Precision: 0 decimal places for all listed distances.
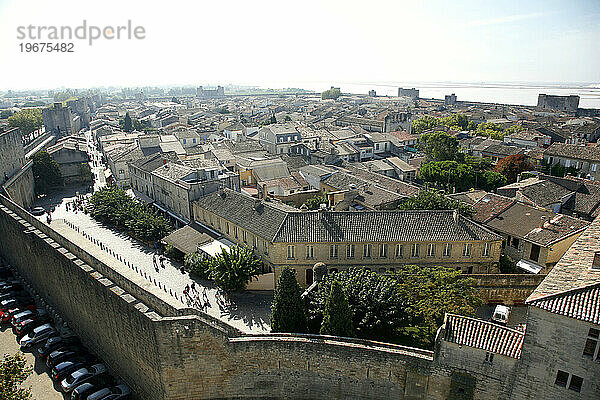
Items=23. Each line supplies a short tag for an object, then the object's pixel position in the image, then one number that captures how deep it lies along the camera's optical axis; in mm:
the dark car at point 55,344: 23917
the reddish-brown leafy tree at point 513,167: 55312
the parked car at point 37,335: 24844
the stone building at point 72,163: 62281
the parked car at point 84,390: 20500
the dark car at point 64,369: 21953
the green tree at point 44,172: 58531
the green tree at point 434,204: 35125
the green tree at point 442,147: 63153
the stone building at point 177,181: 40625
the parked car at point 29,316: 26906
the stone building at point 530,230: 29812
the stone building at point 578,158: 51031
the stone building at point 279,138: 72188
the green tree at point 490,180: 51500
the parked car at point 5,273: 33656
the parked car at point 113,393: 20375
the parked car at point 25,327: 25797
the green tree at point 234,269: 28203
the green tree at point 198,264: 31797
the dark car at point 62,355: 22969
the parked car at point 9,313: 27422
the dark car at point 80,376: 21062
